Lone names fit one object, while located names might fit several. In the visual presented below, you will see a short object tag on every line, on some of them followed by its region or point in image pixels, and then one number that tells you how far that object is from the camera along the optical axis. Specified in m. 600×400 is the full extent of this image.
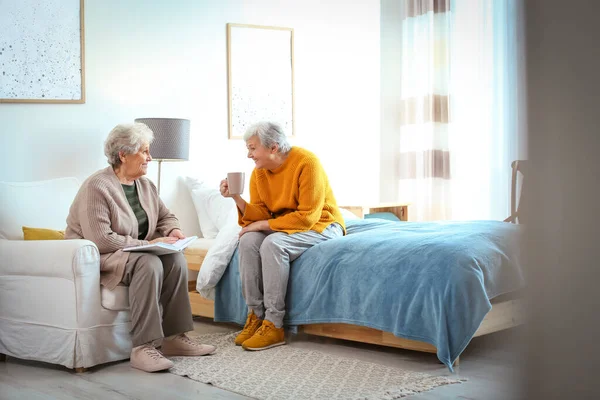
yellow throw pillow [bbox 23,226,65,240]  3.13
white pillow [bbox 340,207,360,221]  3.99
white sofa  2.74
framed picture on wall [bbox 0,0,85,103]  3.77
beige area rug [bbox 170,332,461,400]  2.33
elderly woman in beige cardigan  2.79
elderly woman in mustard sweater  3.12
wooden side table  4.83
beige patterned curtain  5.41
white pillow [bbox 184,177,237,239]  4.21
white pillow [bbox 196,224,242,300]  3.46
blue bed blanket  2.55
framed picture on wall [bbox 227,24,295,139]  4.75
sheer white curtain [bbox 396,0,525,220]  5.04
